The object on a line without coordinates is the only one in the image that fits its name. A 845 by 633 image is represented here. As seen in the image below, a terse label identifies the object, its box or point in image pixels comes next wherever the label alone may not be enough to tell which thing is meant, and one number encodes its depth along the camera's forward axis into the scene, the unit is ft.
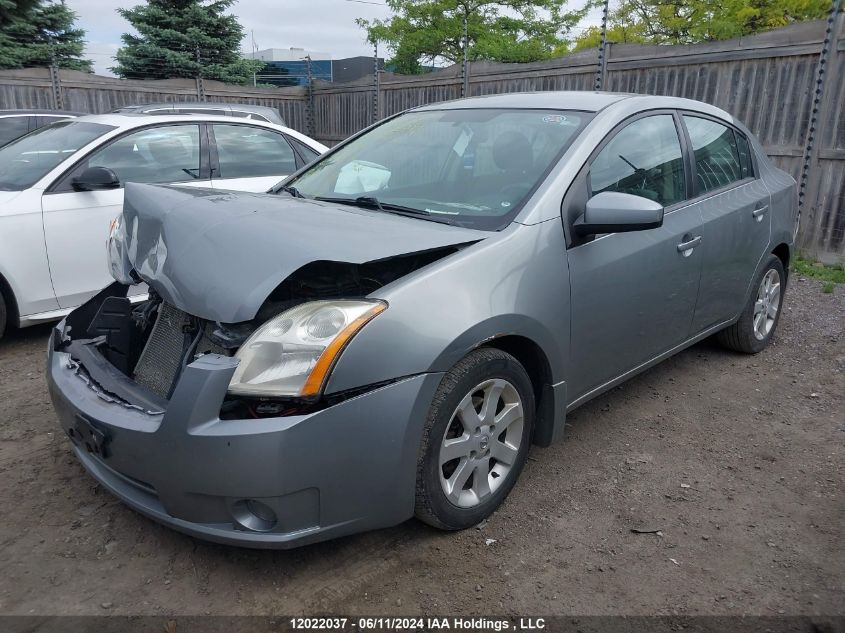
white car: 15.11
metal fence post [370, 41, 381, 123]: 42.67
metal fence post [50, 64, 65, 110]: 42.83
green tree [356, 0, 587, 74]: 79.15
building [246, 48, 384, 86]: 102.73
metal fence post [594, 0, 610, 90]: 28.71
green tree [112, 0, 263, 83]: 70.18
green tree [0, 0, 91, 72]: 63.52
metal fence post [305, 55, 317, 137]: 51.03
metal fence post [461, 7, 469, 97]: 35.47
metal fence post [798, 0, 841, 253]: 22.82
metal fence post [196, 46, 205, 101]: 48.14
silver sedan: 7.22
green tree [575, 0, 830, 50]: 60.59
